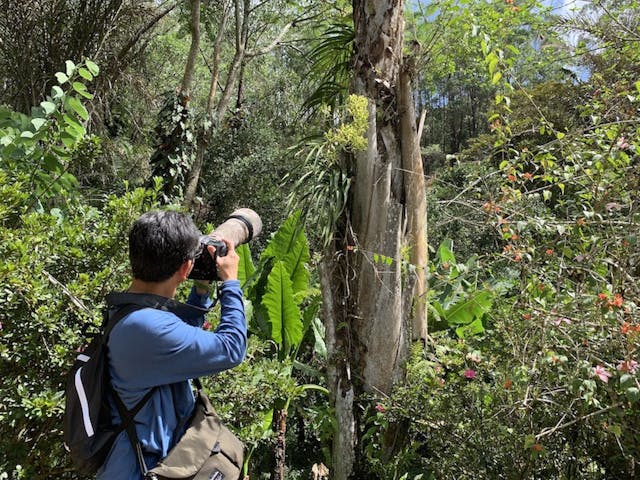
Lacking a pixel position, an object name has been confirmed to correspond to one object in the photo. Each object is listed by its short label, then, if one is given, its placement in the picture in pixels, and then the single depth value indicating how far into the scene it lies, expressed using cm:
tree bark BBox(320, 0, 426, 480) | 318
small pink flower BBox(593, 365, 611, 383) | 172
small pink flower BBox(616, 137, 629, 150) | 207
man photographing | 138
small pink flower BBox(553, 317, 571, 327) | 194
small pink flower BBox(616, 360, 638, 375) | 169
